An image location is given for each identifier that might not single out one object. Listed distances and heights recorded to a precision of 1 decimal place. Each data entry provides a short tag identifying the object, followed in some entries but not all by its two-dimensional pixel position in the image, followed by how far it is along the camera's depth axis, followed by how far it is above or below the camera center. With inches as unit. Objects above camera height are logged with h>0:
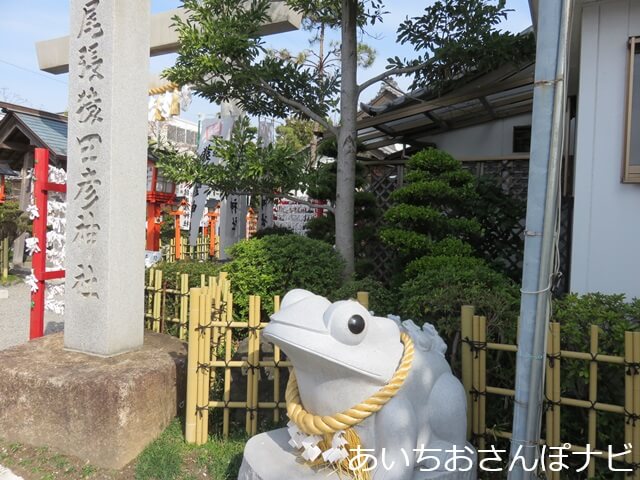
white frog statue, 92.1 -34.5
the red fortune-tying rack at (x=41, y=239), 204.8 -9.4
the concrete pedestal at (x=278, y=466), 99.9 -51.1
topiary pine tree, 231.3 +13.6
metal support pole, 86.2 +3.2
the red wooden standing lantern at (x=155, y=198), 377.0 +18.5
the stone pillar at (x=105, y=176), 168.1 +15.3
